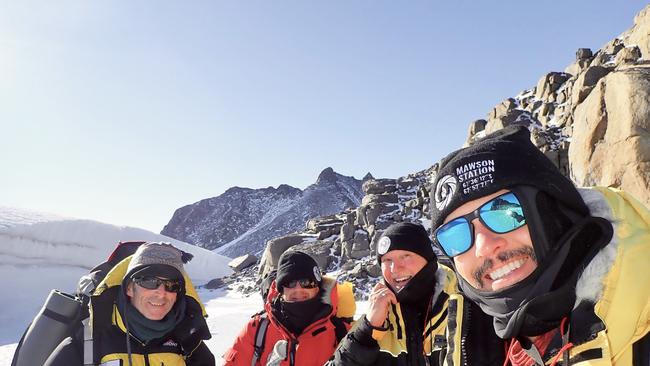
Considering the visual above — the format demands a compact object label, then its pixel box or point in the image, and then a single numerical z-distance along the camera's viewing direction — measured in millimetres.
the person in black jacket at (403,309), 2256
